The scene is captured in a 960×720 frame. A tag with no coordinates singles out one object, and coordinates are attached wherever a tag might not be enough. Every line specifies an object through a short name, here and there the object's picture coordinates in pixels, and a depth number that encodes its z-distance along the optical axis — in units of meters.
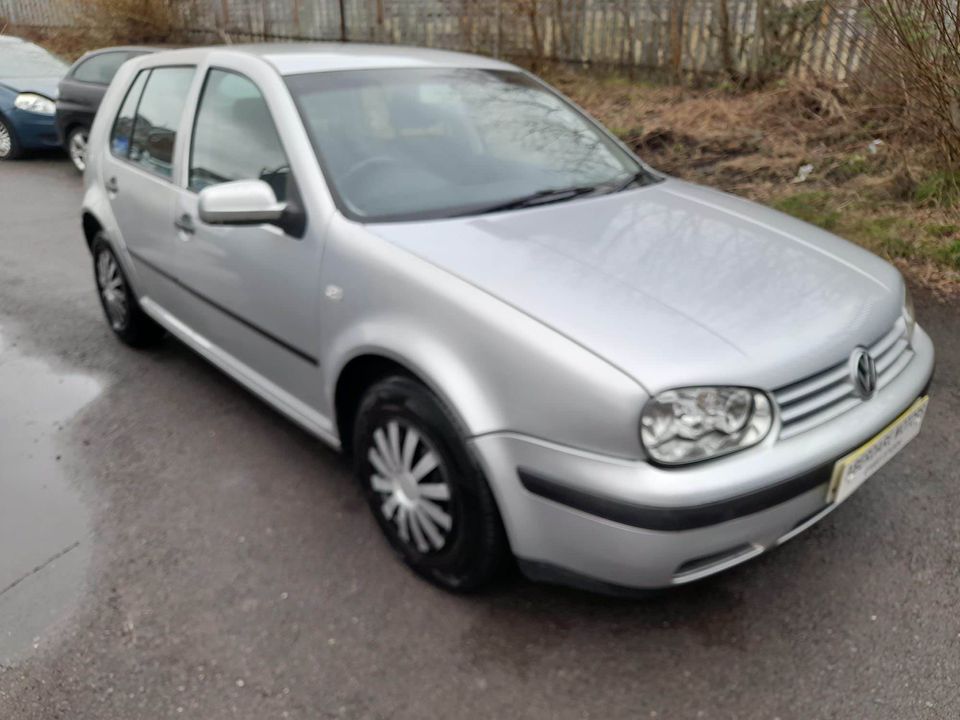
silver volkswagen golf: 2.09
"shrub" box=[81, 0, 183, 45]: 15.09
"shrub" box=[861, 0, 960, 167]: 5.23
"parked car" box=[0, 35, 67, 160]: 9.86
